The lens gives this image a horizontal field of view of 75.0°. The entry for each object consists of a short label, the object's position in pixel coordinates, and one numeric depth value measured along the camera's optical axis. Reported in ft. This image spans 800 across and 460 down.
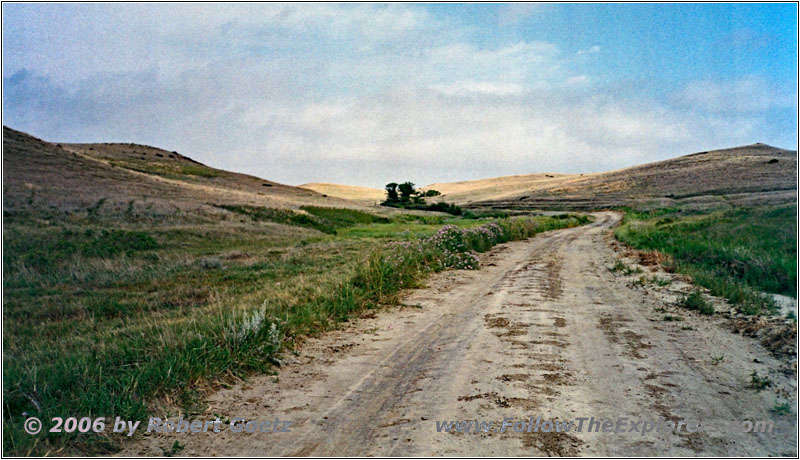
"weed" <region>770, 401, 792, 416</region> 16.22
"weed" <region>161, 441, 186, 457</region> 14.21
